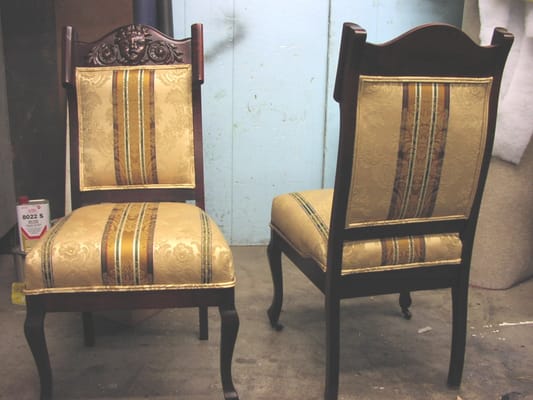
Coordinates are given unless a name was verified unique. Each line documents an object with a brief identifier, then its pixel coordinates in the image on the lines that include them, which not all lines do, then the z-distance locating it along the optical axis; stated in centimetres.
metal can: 198
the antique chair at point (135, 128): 155
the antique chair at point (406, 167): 125
